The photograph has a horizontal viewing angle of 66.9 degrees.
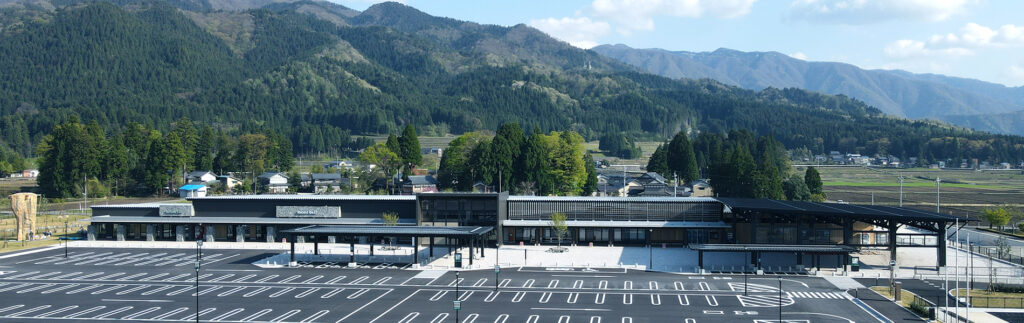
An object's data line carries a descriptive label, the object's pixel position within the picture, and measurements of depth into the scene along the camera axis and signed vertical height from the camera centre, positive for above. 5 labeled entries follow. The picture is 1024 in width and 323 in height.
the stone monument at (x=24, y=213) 83.75 -7.28
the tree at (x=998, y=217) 89.88 -8.02
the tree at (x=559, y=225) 77.06 -7.70
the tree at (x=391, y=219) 80.13 -7.52
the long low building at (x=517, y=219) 72.06 -7.50
